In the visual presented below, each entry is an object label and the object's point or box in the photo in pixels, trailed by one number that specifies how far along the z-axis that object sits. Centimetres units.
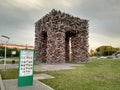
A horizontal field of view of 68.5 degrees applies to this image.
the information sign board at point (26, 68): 390
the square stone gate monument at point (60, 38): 1199
